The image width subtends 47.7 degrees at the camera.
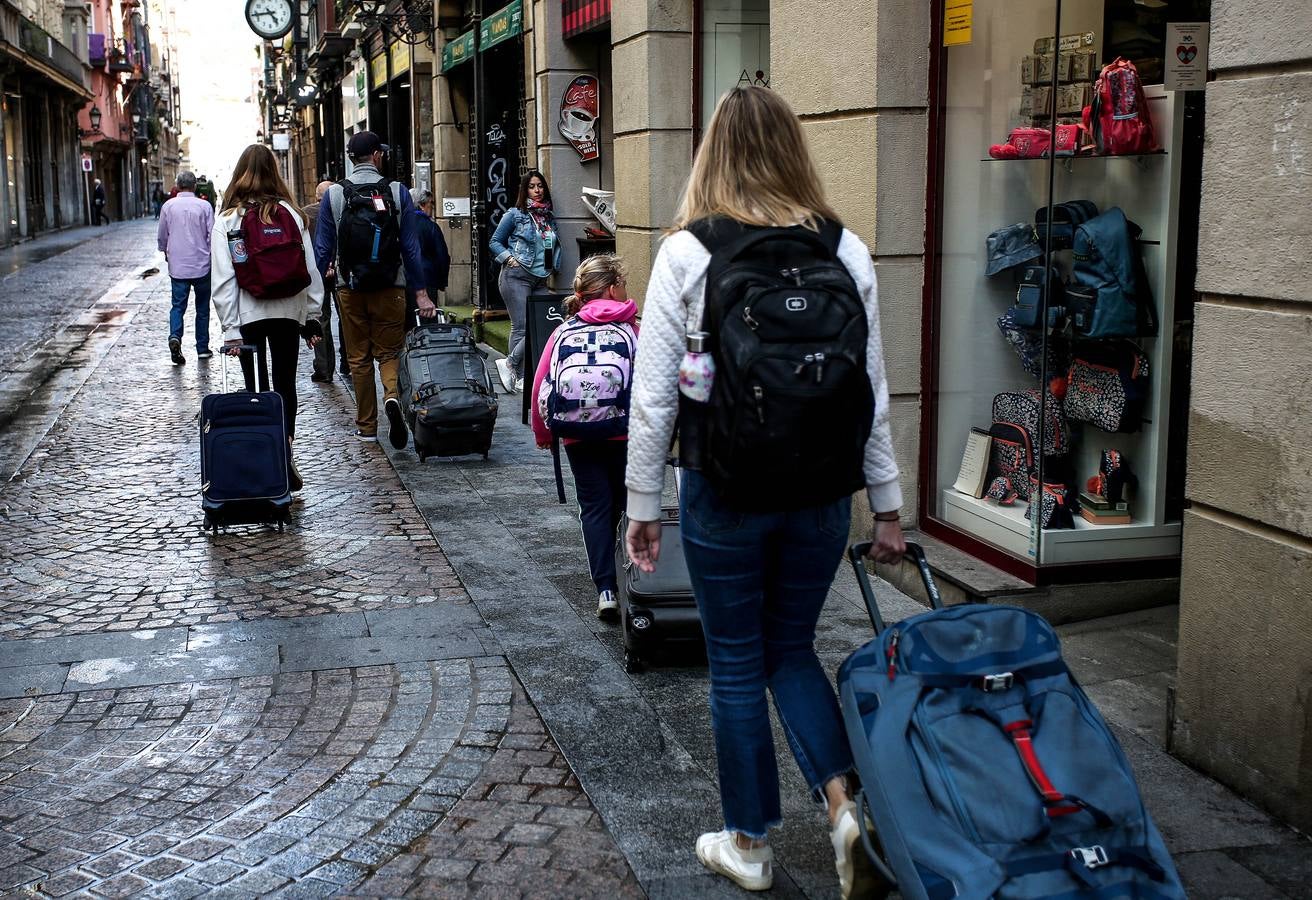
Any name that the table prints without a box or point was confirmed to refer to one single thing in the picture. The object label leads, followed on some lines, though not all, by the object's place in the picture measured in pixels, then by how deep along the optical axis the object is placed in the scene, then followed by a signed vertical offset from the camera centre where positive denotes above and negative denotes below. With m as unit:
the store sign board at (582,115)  13.73 +0.98
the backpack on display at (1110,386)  5.75 -0.64
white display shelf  5.78 -1.25
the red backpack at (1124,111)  5.52 +0.40
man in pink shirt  14.58 -0.26
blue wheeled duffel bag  2.79 -1.06
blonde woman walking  3.06 -0.47
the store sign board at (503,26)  14.70 +2.02
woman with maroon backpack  8.12 -0.21
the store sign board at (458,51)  17.31 +2.05
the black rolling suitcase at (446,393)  9.16 -1.05
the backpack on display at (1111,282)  5.57 -0.23
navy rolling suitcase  7.48 -1.20
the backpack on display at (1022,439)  6.02 -0.89
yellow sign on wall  6.21 +0.83
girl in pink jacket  5.42 -0.60
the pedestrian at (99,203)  66.69 +0.90
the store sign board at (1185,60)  5.44 +0.58
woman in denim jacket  12.42 -0.25
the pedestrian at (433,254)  11.23 -0.24
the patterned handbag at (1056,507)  5.84 -1.12
